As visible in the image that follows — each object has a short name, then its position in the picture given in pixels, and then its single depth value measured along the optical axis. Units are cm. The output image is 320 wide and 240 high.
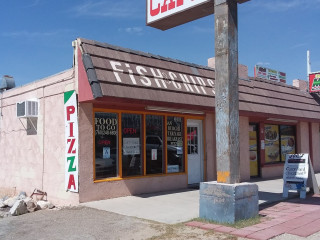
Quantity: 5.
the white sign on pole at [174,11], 805
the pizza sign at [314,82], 1894
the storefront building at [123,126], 934
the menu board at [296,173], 1003
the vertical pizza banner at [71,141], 933
